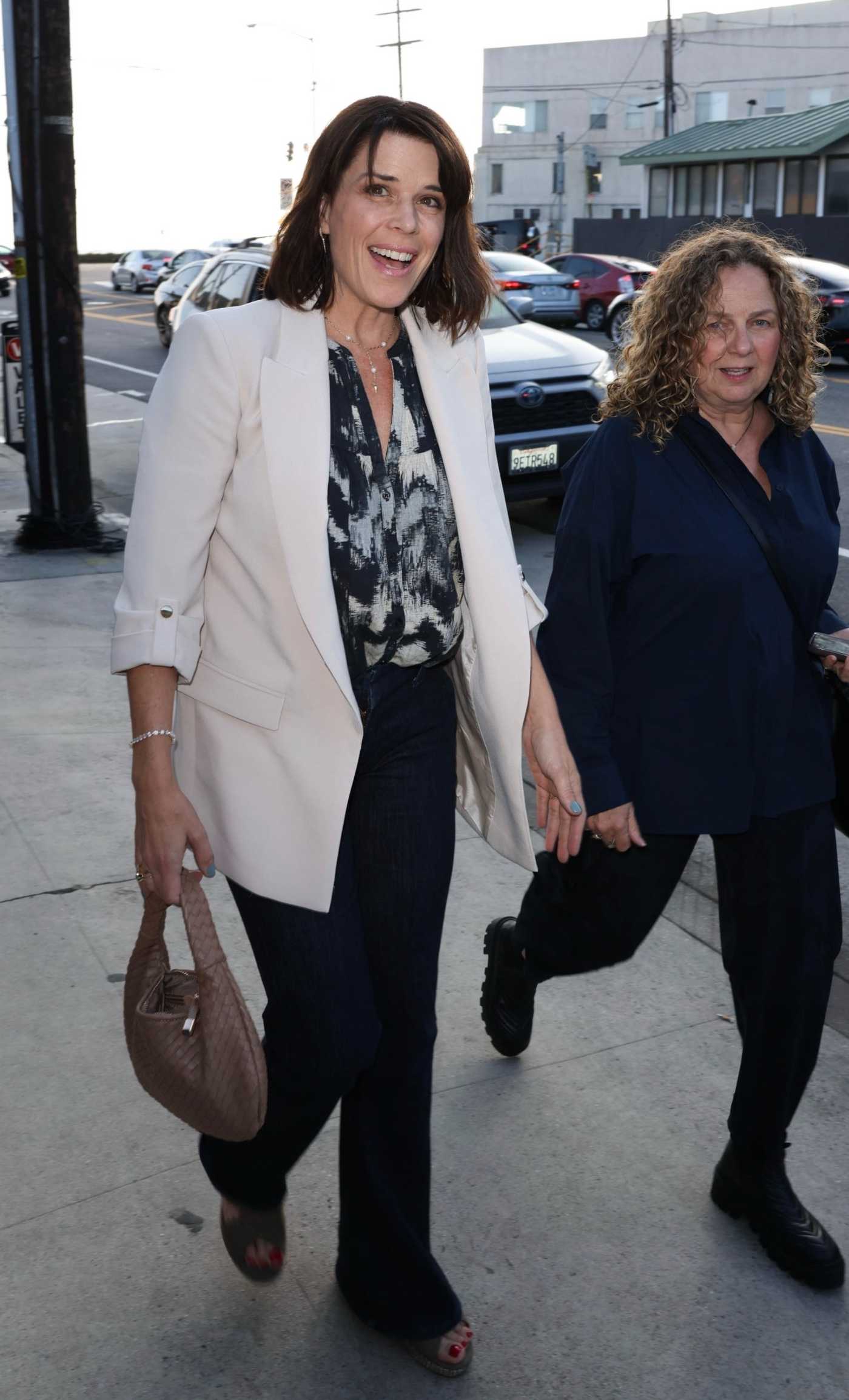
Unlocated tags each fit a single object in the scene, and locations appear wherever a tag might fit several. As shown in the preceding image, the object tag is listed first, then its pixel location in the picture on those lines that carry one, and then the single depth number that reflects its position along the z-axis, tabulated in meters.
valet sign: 9.33
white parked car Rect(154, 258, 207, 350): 25.81
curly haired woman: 2.78
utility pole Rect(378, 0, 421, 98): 57.78
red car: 28.25
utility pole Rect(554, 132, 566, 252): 55.88
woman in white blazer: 2.25
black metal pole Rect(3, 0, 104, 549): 8.44
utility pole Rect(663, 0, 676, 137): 51.97
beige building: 65.00
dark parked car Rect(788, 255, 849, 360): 20.38
